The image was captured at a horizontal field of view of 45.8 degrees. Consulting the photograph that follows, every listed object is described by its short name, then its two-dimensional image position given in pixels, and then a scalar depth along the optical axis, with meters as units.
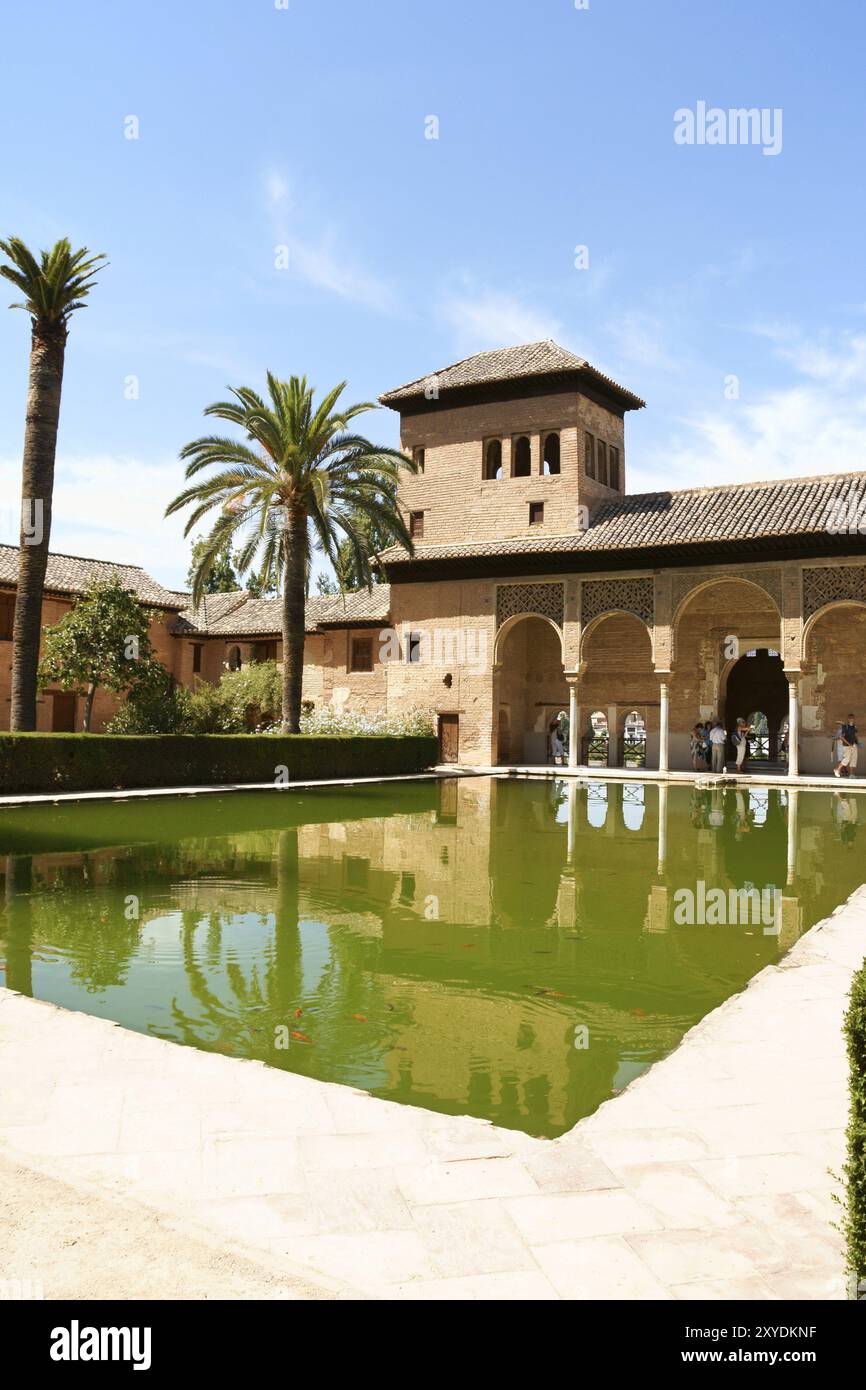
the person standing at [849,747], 24.86
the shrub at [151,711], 25.03
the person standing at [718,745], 26.73
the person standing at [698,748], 27.11
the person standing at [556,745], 30.03
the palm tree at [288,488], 22.14
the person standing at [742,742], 27.03
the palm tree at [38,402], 19.31
